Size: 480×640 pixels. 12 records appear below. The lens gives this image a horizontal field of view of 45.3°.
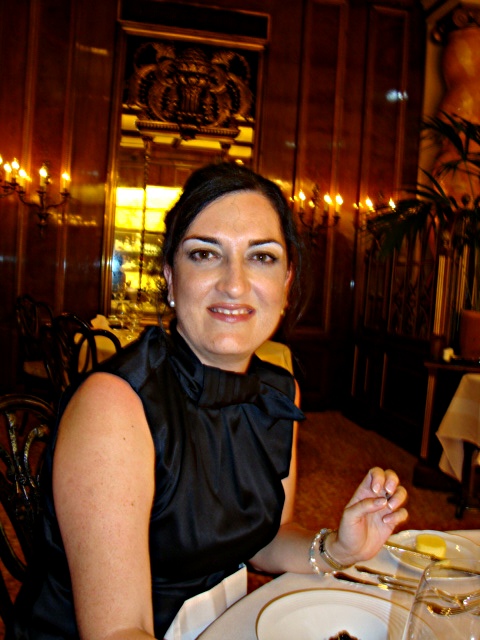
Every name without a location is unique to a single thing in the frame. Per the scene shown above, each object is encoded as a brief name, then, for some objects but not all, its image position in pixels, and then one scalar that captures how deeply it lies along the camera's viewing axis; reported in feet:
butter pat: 3.50
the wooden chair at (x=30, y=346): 14.15
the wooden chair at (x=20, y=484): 3.84
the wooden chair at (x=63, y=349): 9.77
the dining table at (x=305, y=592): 2.65
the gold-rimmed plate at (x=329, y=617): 2.61
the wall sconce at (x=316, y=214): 19.42
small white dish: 3.36
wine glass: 1.57
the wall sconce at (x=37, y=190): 17.30
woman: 2.82
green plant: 13.47
